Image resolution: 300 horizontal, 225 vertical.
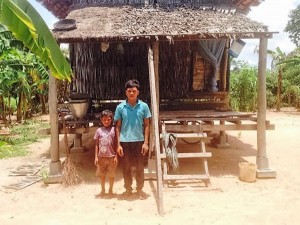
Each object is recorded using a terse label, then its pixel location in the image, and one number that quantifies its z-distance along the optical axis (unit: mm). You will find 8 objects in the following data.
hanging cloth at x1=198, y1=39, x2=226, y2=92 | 6850
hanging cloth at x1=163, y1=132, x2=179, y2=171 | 4860
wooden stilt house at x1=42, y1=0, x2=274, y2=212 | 5041
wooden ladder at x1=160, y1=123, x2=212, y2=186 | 4793
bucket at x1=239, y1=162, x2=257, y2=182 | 5015
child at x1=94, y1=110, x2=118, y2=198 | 4269
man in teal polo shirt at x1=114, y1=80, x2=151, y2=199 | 4223
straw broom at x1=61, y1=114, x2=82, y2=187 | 4912
